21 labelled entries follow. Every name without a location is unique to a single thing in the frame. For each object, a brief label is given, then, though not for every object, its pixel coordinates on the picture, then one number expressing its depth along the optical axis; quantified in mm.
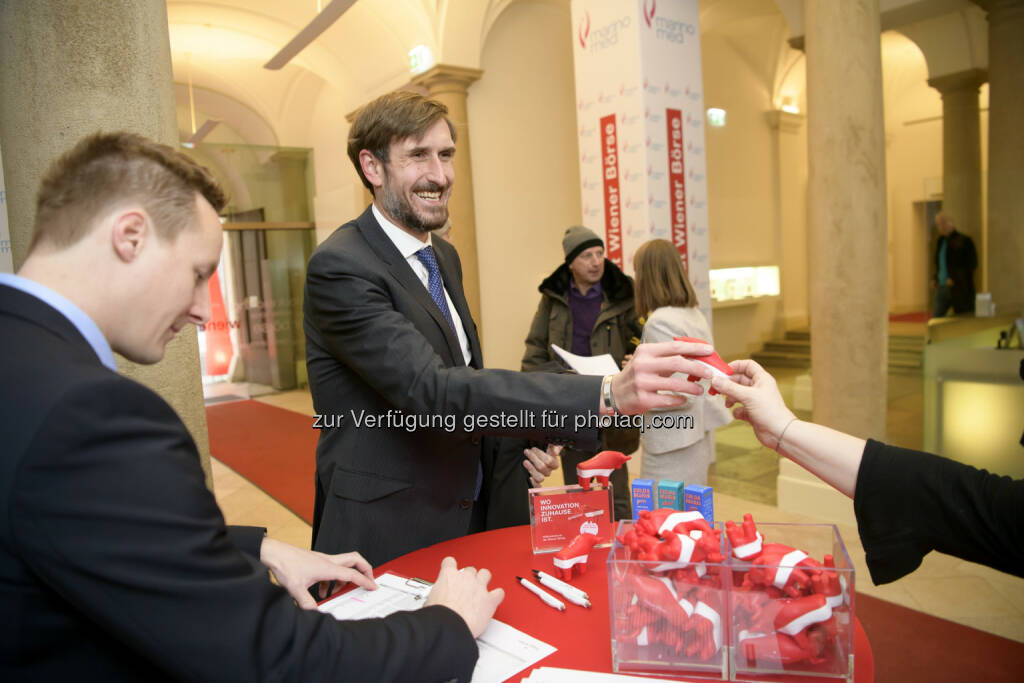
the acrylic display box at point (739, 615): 1062
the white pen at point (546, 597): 1408
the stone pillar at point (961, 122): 7930
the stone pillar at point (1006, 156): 6324
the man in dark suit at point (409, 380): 1489
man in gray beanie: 4121
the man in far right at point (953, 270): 6418
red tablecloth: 1229
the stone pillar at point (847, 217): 4133
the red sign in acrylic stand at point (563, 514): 1686
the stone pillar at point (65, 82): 2129
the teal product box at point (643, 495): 1608
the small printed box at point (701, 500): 1543
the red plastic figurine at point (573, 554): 1533
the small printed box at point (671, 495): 1568
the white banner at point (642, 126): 5082
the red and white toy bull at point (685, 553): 1105
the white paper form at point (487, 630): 1199
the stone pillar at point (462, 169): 7953
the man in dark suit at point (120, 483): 708
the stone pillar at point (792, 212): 12086
